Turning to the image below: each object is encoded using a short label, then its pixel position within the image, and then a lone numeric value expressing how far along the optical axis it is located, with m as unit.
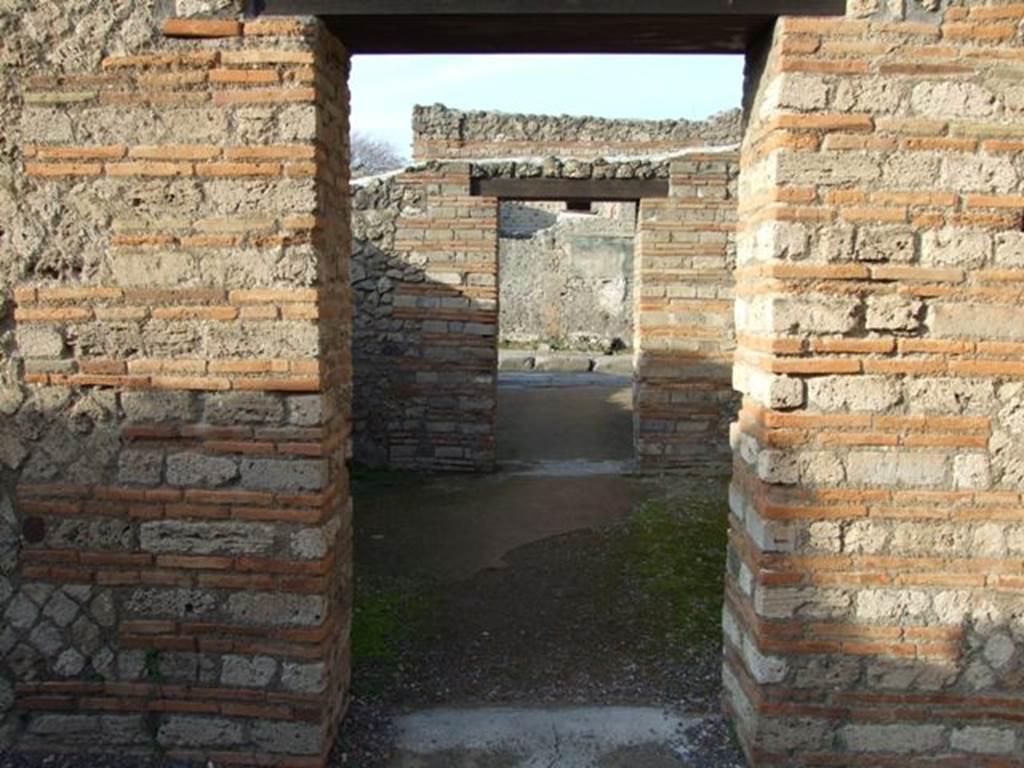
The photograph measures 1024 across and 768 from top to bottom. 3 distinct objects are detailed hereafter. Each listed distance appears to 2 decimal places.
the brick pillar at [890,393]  3.11
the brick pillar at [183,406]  3.20
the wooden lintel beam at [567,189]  8.30
